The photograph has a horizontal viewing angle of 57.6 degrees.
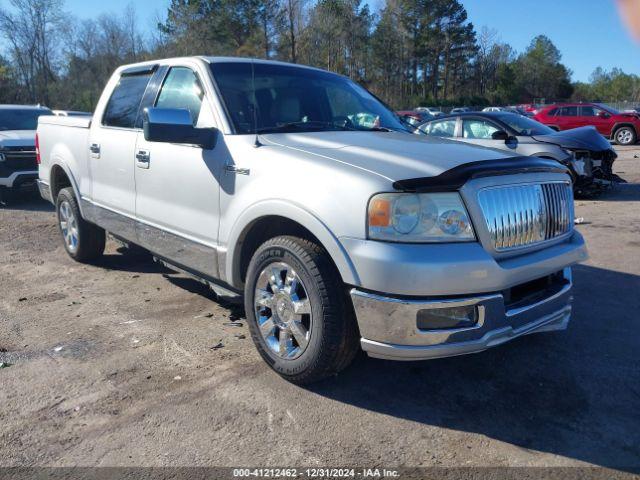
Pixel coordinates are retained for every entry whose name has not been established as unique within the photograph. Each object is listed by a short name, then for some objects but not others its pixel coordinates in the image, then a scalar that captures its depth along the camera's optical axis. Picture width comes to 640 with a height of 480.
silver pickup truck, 2.92
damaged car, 9.93
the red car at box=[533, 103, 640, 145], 22.64
